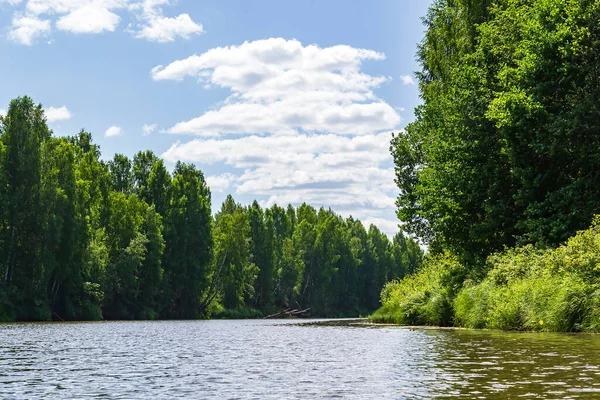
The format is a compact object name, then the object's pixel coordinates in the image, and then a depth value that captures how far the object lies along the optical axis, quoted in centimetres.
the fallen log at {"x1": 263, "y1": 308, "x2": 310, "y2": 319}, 11947
